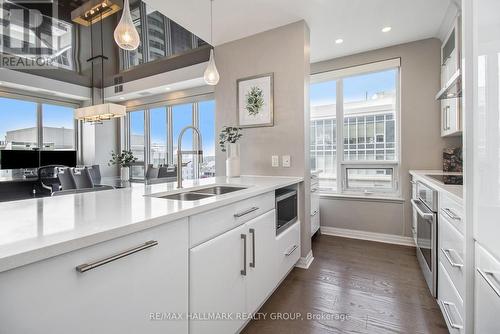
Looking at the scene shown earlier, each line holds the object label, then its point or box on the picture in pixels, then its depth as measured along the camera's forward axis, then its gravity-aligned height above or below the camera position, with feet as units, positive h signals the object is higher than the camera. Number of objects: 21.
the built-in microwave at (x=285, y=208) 6.46 -1.29
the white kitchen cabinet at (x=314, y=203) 9.44 -1.62
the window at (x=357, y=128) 10.64 +1.77
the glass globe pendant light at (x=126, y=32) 5.95 +3.49
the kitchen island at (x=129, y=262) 1.89 -1.06
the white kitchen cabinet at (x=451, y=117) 7.23 +1.58
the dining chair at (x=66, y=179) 10.82 -0.56
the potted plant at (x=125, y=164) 13.29 +0.15
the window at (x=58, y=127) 18.13 +3.22
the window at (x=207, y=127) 15.29 +2.71
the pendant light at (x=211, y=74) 7.65 +3.03
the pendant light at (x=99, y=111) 12.31 +3.09
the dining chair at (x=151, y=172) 14.94 -0.36
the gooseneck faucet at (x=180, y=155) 5.63 +0.27
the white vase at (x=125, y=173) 13.37 -0.37
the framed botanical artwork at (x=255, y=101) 8.59 +2.47
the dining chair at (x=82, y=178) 11.28 -0.55
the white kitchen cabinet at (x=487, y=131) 2.81 +0.42
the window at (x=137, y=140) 19.49 +2.28
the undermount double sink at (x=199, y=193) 5.20 -0.67
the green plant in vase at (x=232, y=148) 8.46 +0.70
